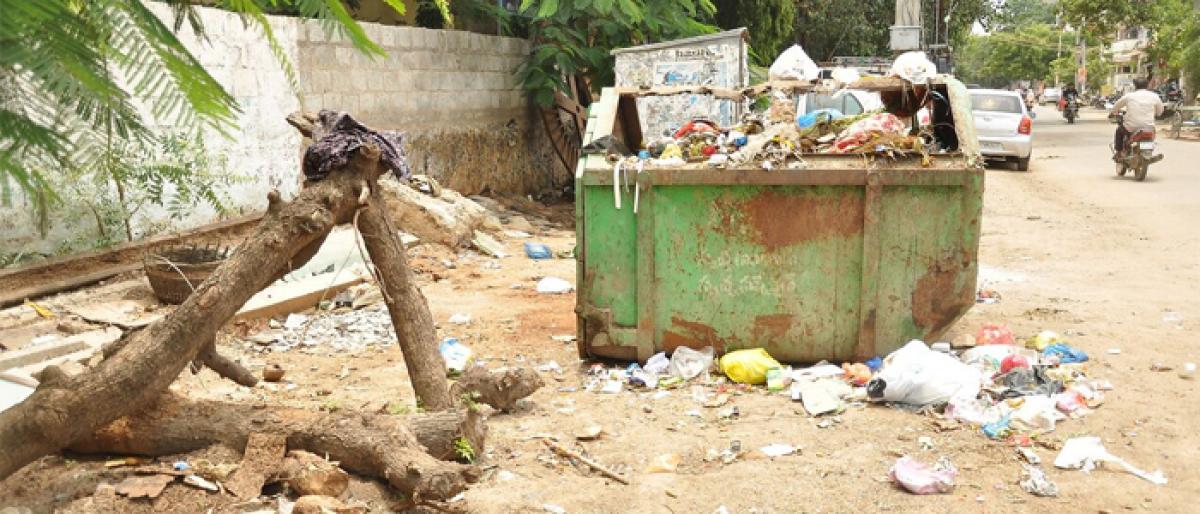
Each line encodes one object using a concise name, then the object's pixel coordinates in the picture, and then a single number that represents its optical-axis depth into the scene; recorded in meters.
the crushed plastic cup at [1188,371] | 4.97
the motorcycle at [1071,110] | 32.31
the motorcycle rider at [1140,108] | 13.26
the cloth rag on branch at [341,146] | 3.69
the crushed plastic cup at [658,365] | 5.08
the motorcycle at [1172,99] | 21.57
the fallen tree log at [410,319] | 3.97
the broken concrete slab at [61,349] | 5.01
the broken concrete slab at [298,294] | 6.24
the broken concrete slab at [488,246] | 8.80
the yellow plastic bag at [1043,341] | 5.43
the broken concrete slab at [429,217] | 8.72
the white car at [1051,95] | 57.59
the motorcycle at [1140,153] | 13.27
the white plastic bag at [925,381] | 4.53
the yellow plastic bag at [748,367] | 4.96
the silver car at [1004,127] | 15.40
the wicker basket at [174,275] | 6.20
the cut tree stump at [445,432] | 3.72
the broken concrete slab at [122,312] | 5.88
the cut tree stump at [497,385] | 4.44
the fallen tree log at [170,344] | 3.14
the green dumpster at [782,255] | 4.92
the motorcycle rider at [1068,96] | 32.50
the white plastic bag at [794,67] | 6.92
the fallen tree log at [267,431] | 3.51
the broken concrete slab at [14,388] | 4.42
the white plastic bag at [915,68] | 5.62
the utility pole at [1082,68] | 60.11
